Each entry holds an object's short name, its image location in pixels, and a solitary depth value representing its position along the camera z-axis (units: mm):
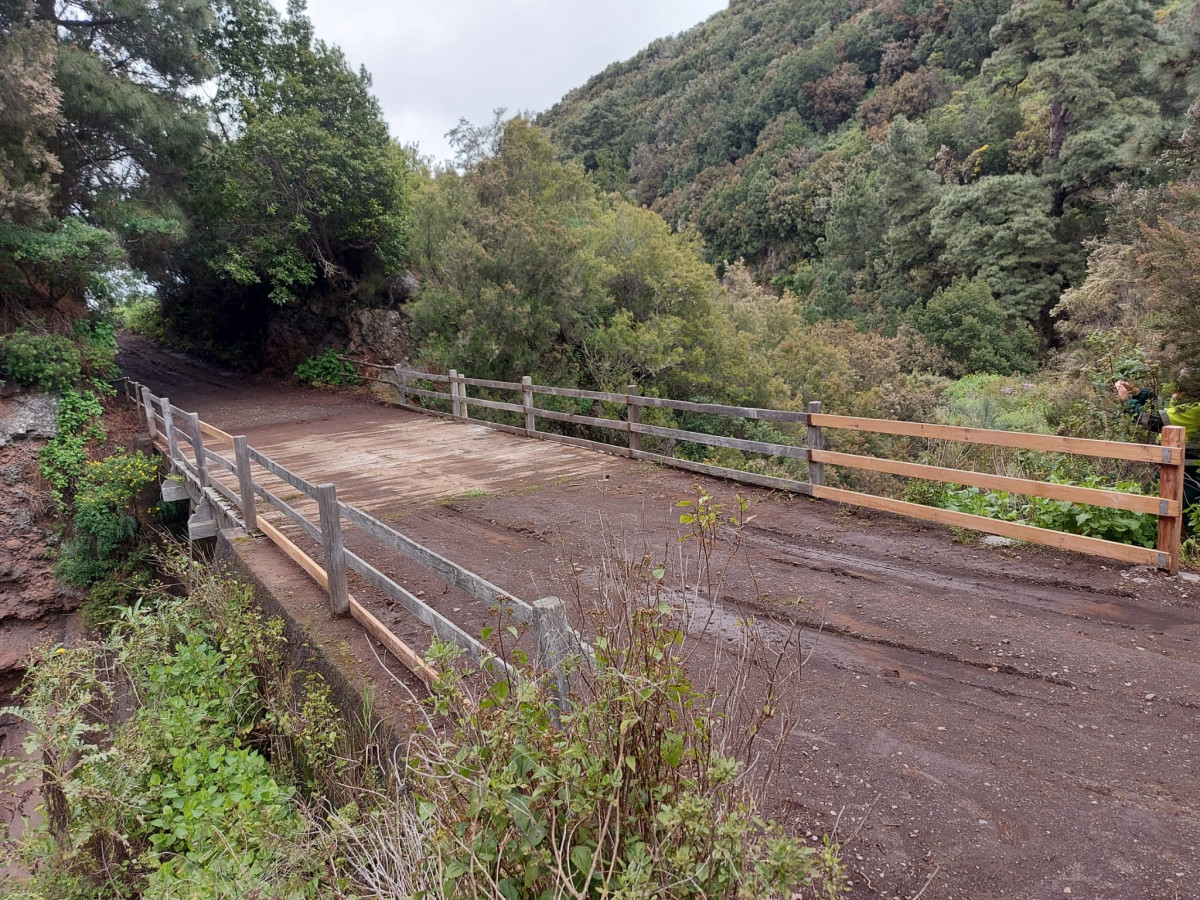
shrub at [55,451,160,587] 11859
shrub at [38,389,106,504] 12961
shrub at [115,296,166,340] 27297
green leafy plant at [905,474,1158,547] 5516
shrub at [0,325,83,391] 13312
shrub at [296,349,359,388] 19875
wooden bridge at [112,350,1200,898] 2740
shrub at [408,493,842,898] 1827
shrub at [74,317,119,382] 14820
